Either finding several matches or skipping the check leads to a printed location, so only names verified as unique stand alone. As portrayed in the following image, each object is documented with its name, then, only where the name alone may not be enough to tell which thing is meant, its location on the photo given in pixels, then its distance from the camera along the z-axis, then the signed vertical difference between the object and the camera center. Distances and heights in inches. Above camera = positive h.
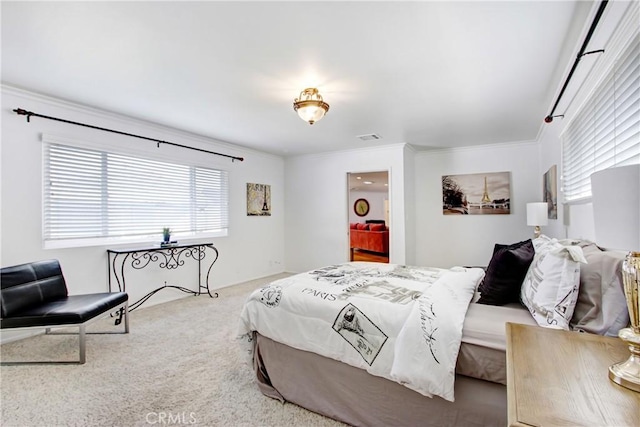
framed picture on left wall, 215.6 +13.9
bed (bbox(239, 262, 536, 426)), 54.7 -27.5
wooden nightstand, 26.6 -17.8
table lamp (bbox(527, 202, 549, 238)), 137.9 +0.0
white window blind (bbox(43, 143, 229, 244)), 125.3 +11.8
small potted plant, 154.0 -8.0
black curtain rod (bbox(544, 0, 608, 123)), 60.8 +39.3
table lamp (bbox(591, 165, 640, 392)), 30.7 -1.7
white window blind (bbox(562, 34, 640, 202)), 58.6 +21.4
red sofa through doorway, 299.6 -21.8
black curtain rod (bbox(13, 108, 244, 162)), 113.1 +41.5
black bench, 90.6 -27.6
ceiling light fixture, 106.1 +40.0
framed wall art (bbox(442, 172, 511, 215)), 194.7 +14.2
